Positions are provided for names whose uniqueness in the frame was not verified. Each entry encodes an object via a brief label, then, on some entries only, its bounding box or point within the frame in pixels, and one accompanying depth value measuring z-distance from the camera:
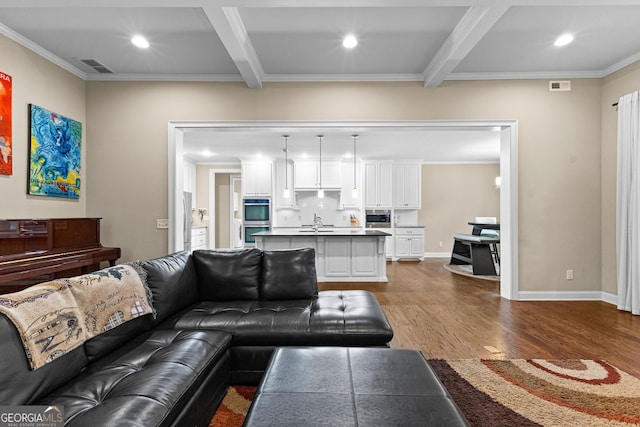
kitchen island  5.63
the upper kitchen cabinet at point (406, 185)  8.78
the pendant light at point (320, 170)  8.49
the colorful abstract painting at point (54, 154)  3.43
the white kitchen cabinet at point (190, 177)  8.26
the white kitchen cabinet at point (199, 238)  7.92
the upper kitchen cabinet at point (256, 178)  8.43
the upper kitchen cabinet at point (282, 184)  8.62
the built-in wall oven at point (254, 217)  8.23
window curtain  3.67
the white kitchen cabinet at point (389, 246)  8.55
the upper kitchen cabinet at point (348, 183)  8.80
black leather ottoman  1.12
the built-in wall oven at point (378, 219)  8.78
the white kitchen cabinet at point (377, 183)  8.76
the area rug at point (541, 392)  1.79
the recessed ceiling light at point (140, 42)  3.34
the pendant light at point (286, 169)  8.20
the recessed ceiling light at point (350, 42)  3.33
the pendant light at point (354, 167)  6.50
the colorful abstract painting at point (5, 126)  3.08
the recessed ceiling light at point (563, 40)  3.37
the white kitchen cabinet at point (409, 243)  8.51
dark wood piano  2.81
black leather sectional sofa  1.24
